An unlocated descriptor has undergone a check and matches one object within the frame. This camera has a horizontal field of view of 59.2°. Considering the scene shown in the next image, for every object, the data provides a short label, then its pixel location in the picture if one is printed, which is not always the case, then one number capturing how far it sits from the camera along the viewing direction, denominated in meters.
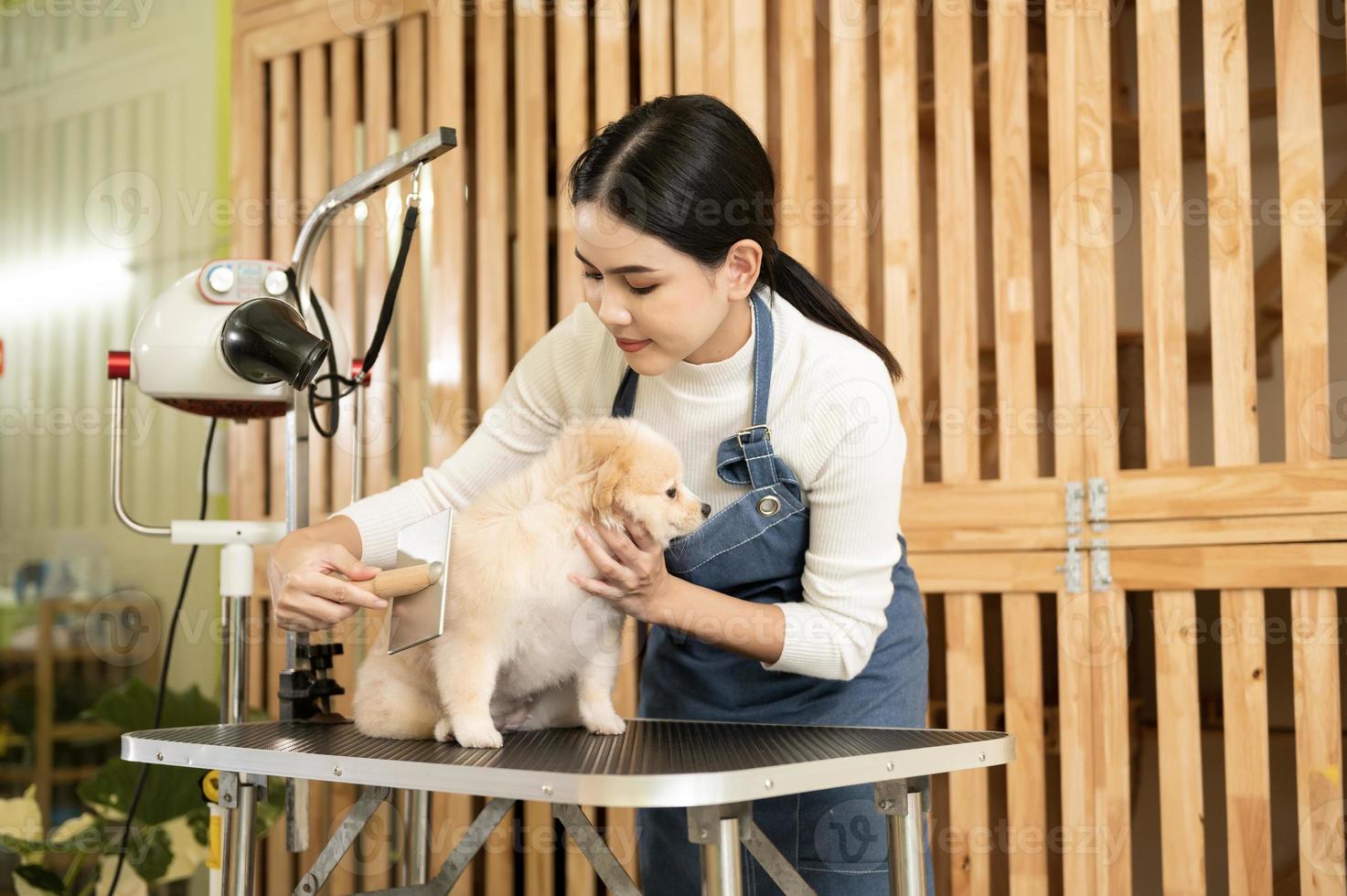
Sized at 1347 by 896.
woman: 1.32
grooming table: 0.98
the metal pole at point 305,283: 1.54
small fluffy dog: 1.22
